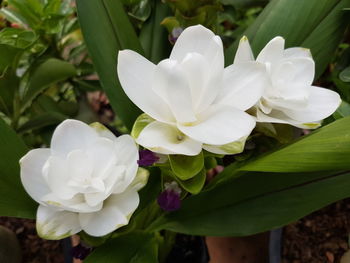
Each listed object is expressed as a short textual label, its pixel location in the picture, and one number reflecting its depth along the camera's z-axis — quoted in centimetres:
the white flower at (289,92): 40
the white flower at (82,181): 39
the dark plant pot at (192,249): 62
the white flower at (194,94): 35
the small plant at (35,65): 60
